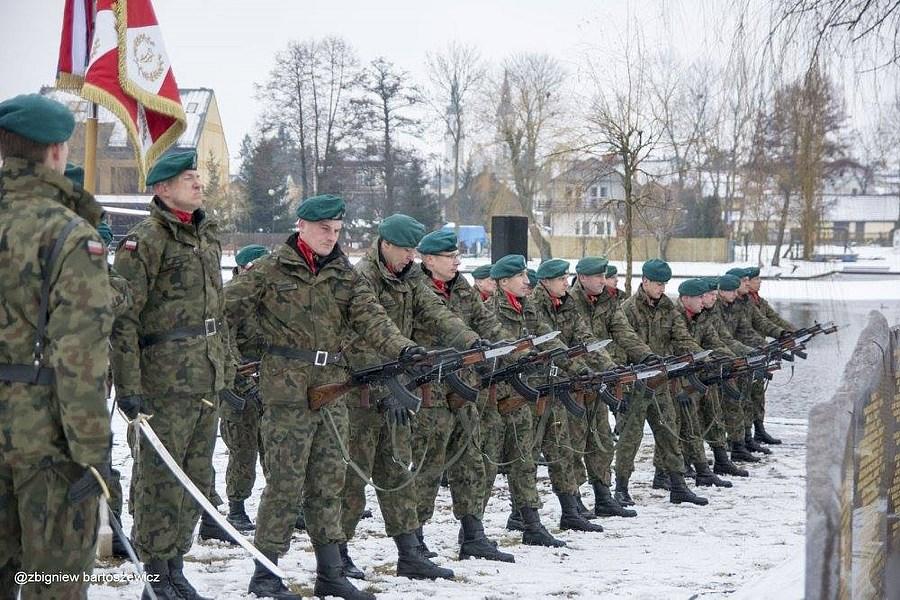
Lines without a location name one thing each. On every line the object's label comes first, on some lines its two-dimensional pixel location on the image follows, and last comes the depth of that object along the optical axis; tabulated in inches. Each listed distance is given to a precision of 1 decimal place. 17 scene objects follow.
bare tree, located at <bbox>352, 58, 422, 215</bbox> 3199.4
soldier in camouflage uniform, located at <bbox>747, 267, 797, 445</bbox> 976.5
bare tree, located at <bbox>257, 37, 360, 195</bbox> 3153.2
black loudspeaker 1007.5
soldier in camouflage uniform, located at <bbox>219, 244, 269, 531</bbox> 609.7
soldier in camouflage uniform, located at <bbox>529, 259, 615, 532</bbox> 639.5
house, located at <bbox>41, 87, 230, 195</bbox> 2821.9
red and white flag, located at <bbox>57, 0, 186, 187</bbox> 547.4
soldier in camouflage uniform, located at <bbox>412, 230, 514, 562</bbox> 546.6
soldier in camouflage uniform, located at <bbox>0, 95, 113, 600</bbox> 282.2
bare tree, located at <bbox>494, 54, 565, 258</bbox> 3178.0
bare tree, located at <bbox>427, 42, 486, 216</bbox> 3730.2
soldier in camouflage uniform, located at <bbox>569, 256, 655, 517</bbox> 690.8
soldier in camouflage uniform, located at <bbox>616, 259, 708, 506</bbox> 737.6
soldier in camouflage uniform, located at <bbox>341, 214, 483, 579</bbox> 503.7
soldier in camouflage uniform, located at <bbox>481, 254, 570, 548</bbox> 591.6
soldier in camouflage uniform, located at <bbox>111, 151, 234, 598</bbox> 417.0
